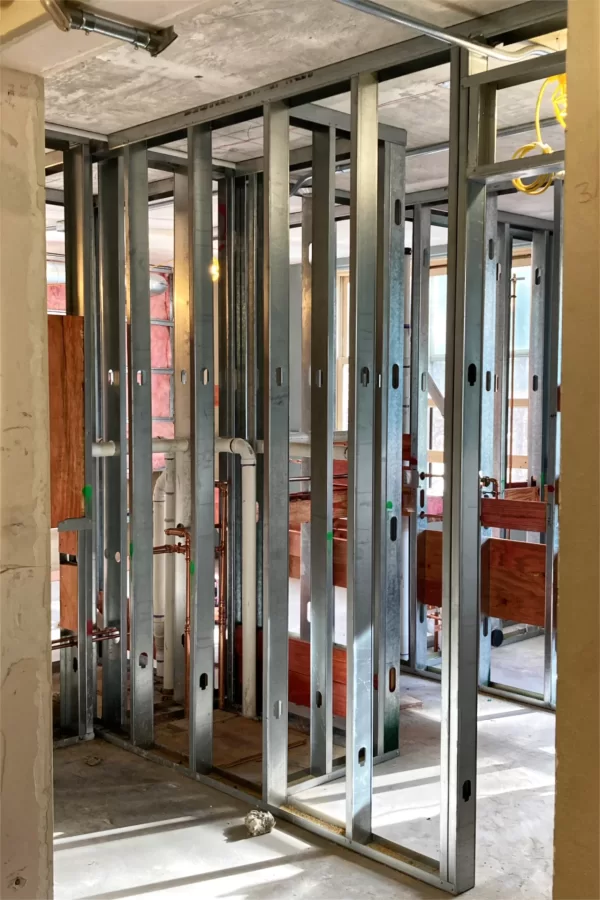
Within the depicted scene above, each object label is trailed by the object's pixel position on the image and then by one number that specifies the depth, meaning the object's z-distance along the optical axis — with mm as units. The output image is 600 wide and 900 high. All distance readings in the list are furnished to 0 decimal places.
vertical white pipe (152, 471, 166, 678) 4555
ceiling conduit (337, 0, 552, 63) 2283
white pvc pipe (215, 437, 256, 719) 4043
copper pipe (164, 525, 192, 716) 3914
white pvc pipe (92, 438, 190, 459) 3908
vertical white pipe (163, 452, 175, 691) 4395
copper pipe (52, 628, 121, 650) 3889
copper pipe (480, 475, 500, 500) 4883
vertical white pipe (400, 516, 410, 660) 5000
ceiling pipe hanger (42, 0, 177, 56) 1692
